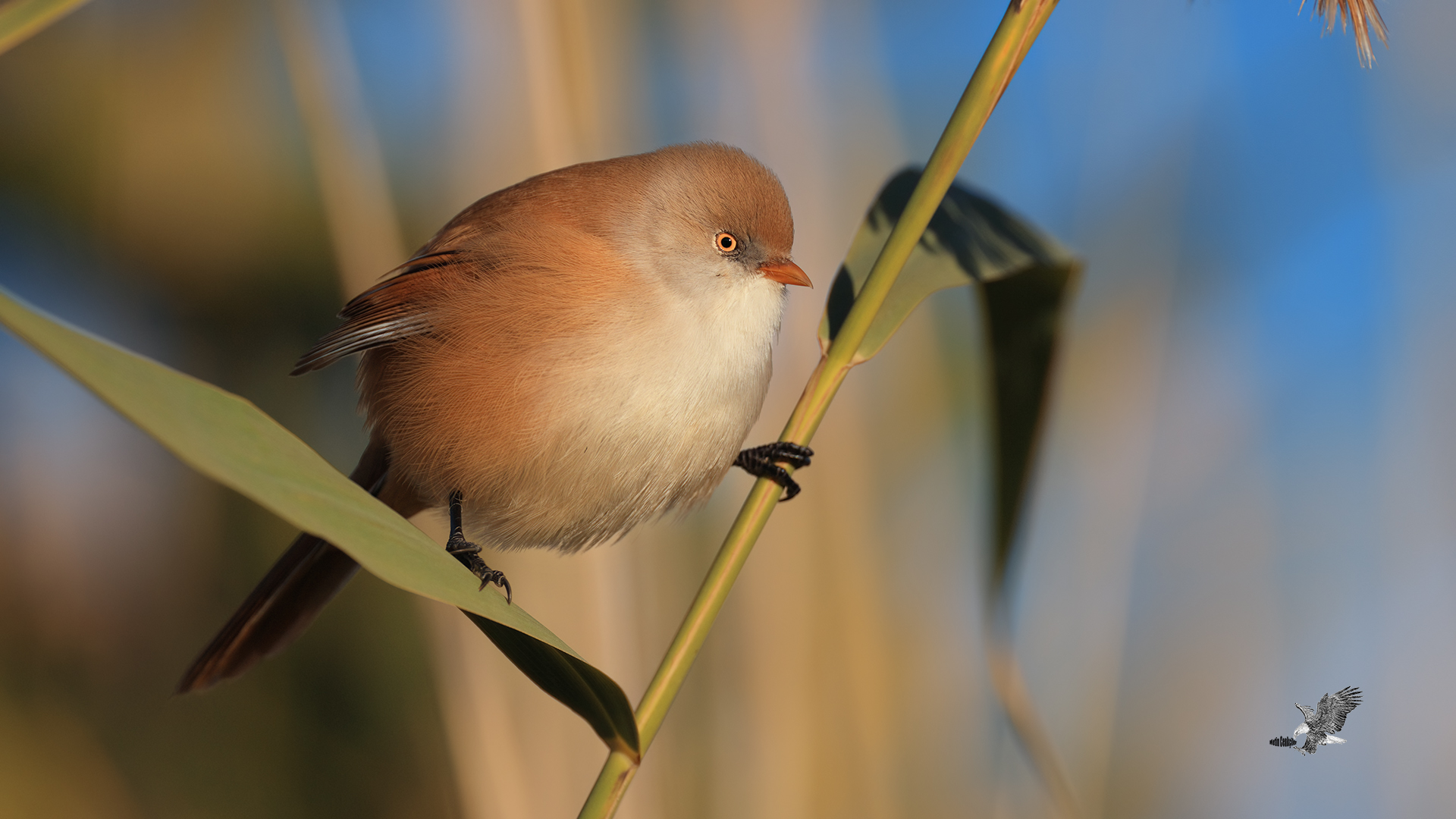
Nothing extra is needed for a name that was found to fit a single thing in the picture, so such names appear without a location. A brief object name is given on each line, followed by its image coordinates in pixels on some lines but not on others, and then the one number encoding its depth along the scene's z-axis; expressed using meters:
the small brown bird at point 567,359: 3.63
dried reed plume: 3.59
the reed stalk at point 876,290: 3.59
